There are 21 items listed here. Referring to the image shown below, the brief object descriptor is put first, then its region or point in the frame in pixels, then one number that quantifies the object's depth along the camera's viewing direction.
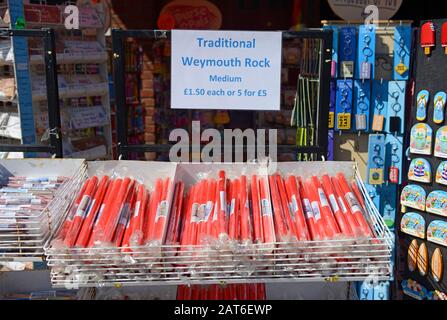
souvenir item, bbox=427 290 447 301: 2.88
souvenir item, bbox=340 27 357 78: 3.20
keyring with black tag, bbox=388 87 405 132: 3.19
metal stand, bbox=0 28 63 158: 1.89
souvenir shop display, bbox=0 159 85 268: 1.53
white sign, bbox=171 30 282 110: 1.84
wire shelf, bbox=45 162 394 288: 1.47
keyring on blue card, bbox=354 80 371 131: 3.27
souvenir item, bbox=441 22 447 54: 2.84
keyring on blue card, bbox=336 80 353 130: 3.27
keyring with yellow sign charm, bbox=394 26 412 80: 3.13
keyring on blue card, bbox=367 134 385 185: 3.24
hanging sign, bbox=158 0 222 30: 6.18
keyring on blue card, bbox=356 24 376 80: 3.18
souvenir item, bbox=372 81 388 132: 3.25
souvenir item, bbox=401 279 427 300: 3.09
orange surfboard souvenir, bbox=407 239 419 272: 3.14
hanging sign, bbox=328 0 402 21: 4.17
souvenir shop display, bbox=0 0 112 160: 3.36
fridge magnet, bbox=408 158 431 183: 3.00
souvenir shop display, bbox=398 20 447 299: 2.90
